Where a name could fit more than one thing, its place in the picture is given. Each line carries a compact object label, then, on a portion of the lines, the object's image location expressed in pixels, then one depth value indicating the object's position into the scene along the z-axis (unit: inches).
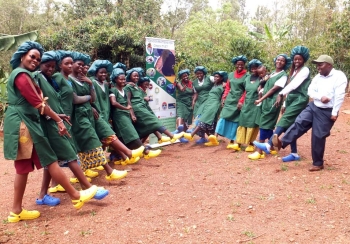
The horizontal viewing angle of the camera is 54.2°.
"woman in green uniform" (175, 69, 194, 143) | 310.0
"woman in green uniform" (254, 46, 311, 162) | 210.4
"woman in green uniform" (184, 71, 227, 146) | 280.7
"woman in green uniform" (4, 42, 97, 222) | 128.3
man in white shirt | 184.4
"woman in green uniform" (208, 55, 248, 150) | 260.2
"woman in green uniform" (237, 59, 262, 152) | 246.4
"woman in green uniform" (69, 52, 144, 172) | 174.7
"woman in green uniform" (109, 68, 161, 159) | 224.2
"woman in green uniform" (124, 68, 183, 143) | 244.7
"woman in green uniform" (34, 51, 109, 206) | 143.2
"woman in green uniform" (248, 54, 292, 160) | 225.9
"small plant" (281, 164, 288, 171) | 202.6
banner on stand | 281.7
